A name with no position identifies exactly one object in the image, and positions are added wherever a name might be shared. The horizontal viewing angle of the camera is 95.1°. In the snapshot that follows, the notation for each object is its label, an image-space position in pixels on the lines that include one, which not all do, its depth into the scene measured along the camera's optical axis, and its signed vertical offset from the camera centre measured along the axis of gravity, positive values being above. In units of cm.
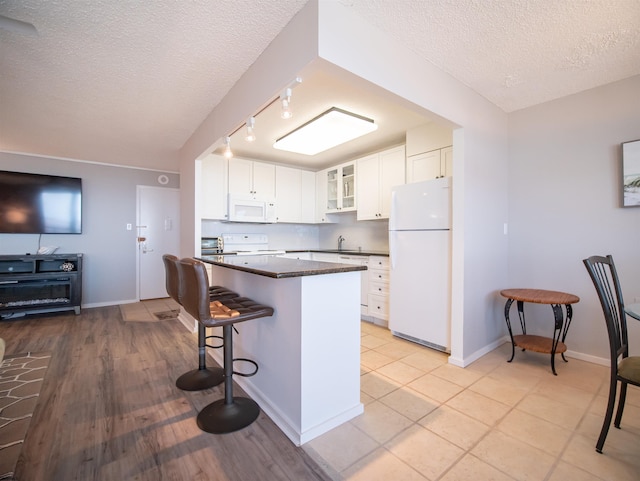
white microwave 417 +46
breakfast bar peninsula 159 -62
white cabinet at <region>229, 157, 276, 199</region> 423 +93
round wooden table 232 -62
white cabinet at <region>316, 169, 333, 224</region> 485 +71
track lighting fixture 174 +92
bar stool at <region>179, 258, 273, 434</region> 157 -44
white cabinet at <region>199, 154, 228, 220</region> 401 +74
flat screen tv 399 +52
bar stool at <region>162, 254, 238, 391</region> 209 -95
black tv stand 378 -57
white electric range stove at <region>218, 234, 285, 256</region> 443 -6
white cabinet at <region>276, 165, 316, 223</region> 468 +75
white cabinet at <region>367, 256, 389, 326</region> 349 -61
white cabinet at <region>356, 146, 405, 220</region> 368 +80
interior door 500 +11
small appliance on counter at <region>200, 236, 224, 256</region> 418 -7
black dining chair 143 -64
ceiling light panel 277 +114
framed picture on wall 231 +53
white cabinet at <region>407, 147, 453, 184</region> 300 +81
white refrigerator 269 -22
